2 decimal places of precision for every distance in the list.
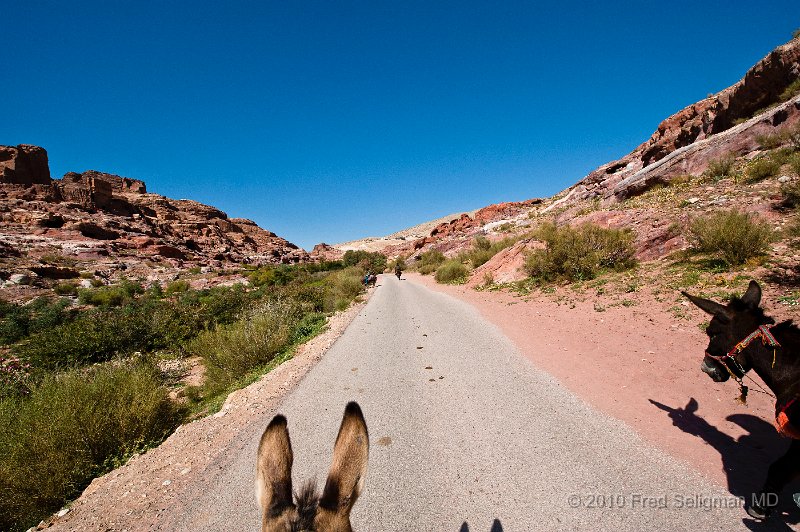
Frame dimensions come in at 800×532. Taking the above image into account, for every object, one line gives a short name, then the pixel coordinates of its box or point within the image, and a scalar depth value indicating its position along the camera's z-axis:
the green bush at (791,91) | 14.68
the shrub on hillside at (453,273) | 21.28
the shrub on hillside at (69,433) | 3.02
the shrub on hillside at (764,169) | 9.58
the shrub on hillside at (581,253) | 10.07
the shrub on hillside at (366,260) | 45.63
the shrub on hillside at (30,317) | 12.09
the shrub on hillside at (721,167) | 11.82
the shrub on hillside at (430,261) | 33.91
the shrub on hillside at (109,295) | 18.61
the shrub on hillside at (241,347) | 6.48
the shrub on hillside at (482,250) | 21.88
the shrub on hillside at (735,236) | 6.46
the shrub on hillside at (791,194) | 7.61
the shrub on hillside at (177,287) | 23.00
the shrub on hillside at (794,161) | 7.62
